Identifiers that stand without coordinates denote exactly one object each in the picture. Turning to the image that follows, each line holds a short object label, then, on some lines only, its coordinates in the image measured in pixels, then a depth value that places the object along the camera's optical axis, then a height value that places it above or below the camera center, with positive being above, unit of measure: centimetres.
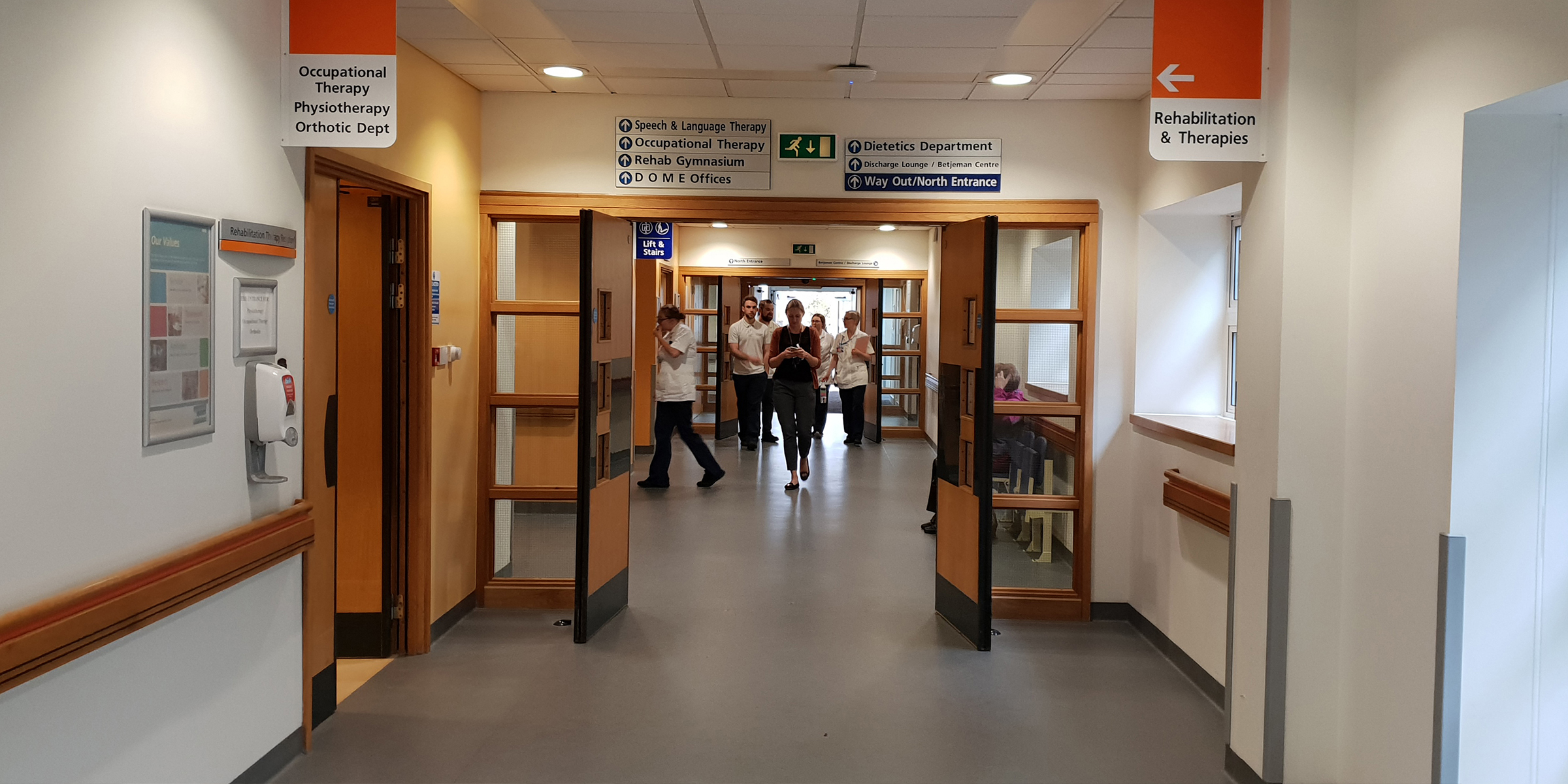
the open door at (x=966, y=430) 518 -42
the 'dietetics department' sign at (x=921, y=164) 588 +107
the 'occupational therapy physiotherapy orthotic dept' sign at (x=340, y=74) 348 +92
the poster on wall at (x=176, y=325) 290 +4
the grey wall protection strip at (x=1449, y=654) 293 -84
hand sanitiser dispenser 341 -22
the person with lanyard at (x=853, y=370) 1255 -25
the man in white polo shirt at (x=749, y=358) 1198 -11
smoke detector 521 +141
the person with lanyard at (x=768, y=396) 1270 -61
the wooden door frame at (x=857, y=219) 582 +75
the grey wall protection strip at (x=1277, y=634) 352 -95
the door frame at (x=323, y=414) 389 -31
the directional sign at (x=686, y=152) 589 +113
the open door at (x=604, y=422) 520 -40
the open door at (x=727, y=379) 1405 -42
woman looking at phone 991 -35
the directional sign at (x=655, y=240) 1009 +108
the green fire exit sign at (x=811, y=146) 588 +117
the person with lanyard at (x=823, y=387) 1416 -52
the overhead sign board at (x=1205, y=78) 355 +96
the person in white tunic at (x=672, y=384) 961 -34
